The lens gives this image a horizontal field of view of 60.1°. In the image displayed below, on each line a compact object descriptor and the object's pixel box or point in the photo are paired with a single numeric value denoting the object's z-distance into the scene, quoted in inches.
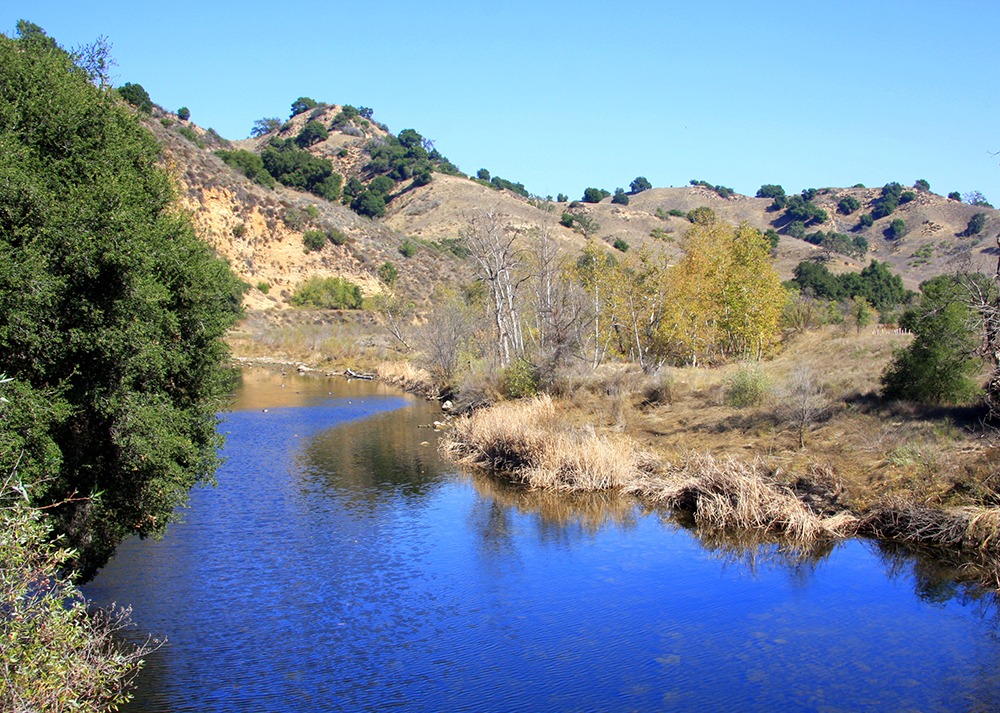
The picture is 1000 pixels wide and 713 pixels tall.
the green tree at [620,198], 4704.7
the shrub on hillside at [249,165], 3213.6
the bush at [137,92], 2743.6
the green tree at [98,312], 400.8
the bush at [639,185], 5290.4
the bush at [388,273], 2977.4
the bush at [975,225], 3444.9
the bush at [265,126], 5315.0
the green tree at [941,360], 880.9
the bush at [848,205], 4315.9
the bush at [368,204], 3804.1
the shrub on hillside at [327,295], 2694.4
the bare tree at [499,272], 1334.9
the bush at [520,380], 1169.4
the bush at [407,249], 3238.2
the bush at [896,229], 3784.5
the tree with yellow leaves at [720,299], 1441.9
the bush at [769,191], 4800.7
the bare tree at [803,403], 887.1
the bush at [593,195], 4819.6
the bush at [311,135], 4682.6
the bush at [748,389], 1058.1
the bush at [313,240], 2974.9
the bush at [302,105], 5315.0
